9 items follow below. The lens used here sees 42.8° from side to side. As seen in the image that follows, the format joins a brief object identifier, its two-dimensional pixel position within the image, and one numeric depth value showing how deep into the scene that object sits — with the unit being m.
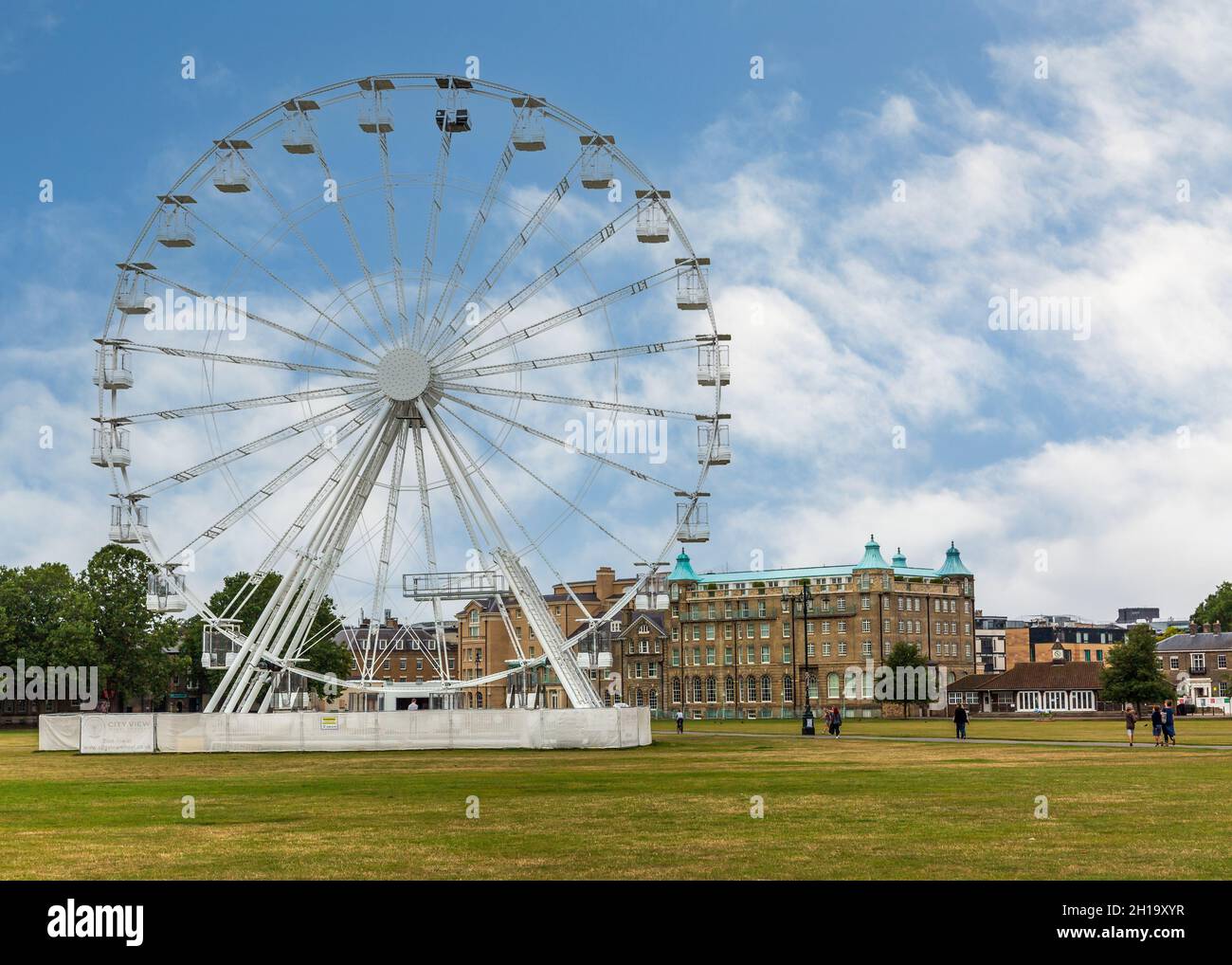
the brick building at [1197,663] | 159.25
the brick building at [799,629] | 154.75
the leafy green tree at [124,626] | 110.62
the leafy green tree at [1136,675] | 120.62
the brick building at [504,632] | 180.25
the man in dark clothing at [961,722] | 63.24
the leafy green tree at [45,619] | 105.38
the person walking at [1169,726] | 55.47
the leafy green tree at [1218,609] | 183.12
